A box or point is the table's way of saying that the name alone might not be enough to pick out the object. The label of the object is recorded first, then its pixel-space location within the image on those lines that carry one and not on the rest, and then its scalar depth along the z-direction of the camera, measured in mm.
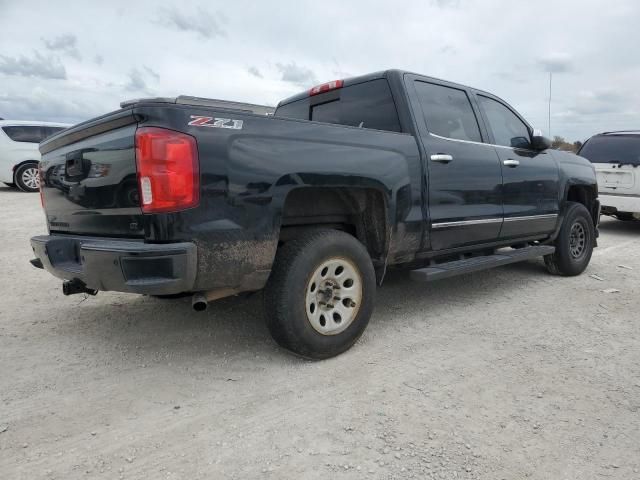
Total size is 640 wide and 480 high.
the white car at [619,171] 7969
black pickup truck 2357
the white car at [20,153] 10297
